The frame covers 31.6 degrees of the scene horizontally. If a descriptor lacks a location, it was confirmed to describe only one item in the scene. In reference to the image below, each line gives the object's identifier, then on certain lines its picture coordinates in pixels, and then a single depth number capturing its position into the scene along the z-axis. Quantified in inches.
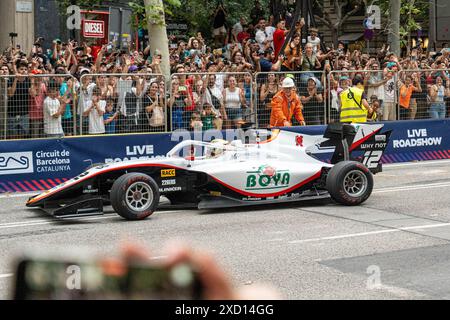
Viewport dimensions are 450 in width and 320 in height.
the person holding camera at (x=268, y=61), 685.3
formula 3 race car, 406.9
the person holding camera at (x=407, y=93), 689.6
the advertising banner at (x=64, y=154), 527.5
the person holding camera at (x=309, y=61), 708.0
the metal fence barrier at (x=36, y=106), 537.6
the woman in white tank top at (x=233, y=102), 614.9
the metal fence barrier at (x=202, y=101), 602.2
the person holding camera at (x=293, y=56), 701.9
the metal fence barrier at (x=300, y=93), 633.0
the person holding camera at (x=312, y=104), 650.2
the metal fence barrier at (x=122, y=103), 564.4
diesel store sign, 845.8
